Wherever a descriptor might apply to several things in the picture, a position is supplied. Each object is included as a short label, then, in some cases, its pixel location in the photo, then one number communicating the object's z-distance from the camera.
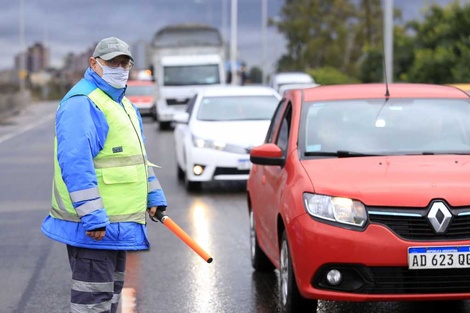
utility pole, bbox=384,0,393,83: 29.94
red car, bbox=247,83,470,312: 6.64
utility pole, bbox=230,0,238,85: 68.24
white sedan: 16.20
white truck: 36.28
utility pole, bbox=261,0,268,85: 76.31
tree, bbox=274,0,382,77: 78.56
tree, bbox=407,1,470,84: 32.84
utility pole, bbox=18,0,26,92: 74.81
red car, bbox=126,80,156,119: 46.12
